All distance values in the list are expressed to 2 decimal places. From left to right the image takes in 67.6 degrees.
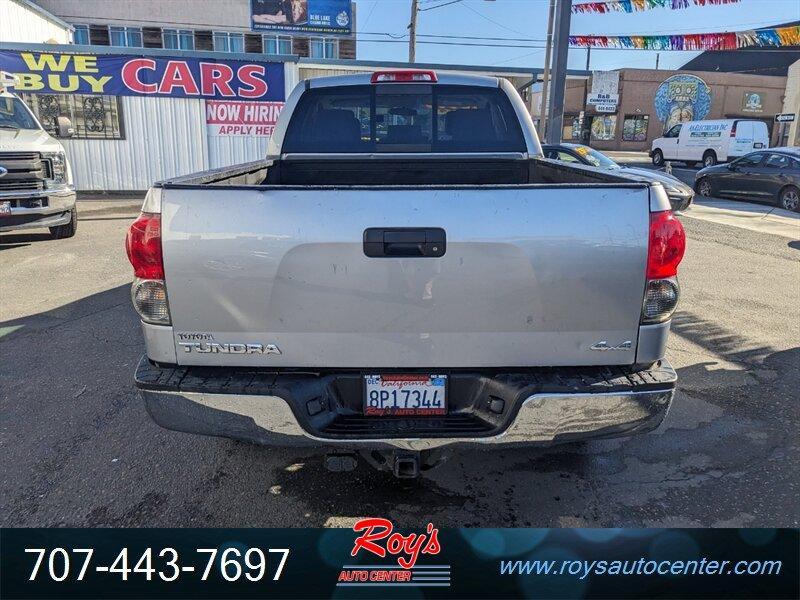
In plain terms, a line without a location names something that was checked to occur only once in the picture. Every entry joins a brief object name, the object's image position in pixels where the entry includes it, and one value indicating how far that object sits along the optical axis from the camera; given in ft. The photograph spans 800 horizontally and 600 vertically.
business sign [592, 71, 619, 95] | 136.98
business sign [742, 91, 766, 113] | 146.10
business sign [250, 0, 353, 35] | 131.23
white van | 87.15
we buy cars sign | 48.19
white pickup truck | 27.58
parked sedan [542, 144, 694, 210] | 38.30
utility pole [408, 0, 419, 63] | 98.94
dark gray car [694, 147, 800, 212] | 49.83
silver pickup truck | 7.53
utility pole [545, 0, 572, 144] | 44.09
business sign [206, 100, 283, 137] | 50.88
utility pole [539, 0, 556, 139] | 66.69
